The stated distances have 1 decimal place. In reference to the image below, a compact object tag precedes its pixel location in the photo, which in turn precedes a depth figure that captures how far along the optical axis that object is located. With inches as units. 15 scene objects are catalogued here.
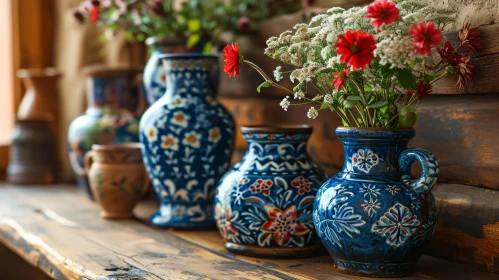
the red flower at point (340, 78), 41.6
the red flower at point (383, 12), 39.1
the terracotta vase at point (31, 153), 97.8
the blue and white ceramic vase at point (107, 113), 81.0
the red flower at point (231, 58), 44.1
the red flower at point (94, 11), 78.3
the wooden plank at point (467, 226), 46.6
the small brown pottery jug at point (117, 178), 69.6
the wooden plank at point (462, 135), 46.7
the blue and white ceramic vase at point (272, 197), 50.3
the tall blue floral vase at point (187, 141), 62.6
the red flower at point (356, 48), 38.9
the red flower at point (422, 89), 42.8
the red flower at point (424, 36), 38.7
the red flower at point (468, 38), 43.8
